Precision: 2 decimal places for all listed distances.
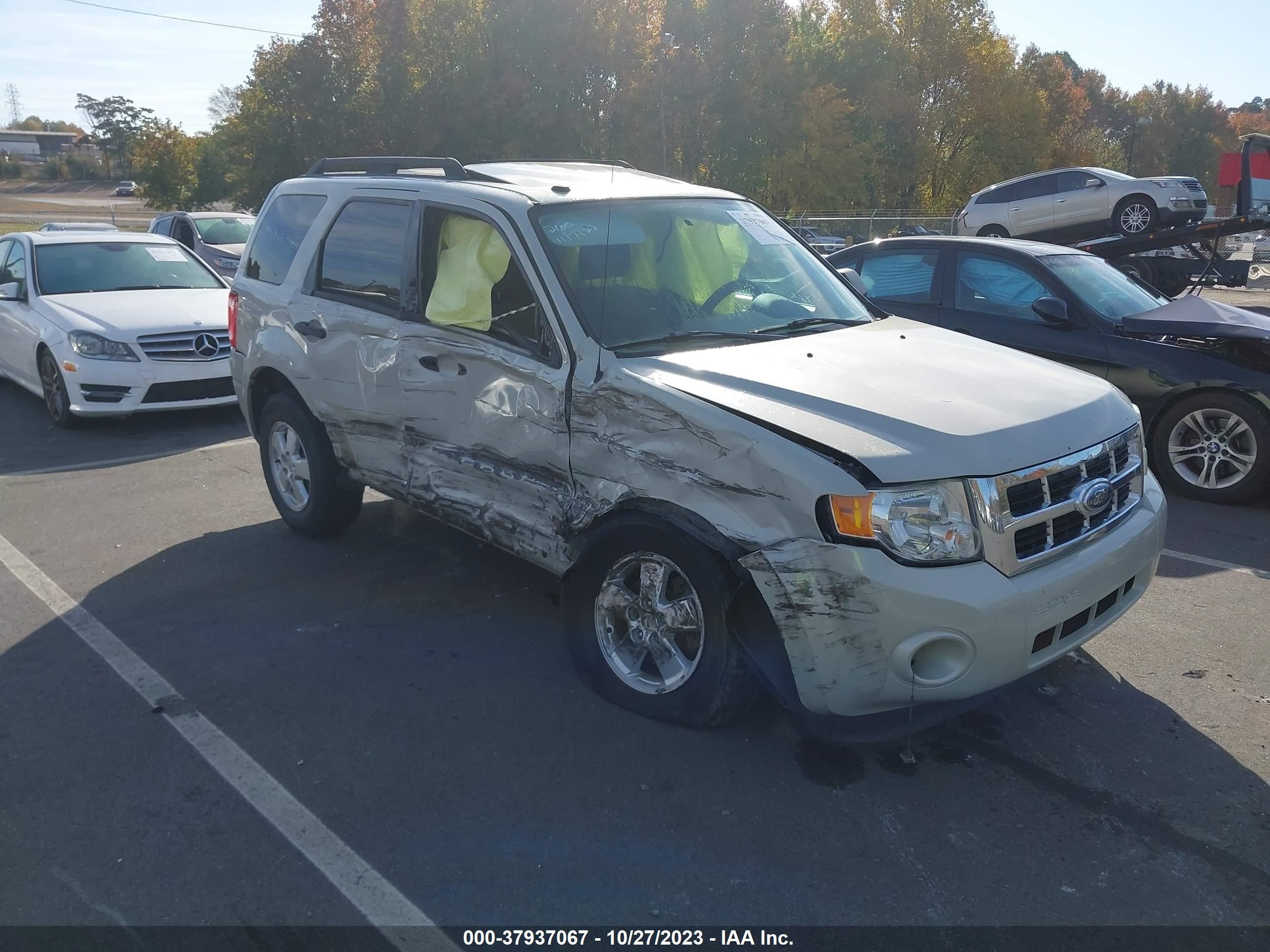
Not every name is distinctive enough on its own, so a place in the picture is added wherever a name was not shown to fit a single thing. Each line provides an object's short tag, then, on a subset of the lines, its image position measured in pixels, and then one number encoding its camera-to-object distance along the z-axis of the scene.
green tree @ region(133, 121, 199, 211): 46.88
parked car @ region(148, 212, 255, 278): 17.02
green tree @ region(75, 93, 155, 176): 107.06
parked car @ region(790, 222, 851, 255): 26.32
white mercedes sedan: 8.77
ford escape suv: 3.22
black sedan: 6.72
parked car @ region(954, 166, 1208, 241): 20.44
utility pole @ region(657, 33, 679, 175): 33.66
